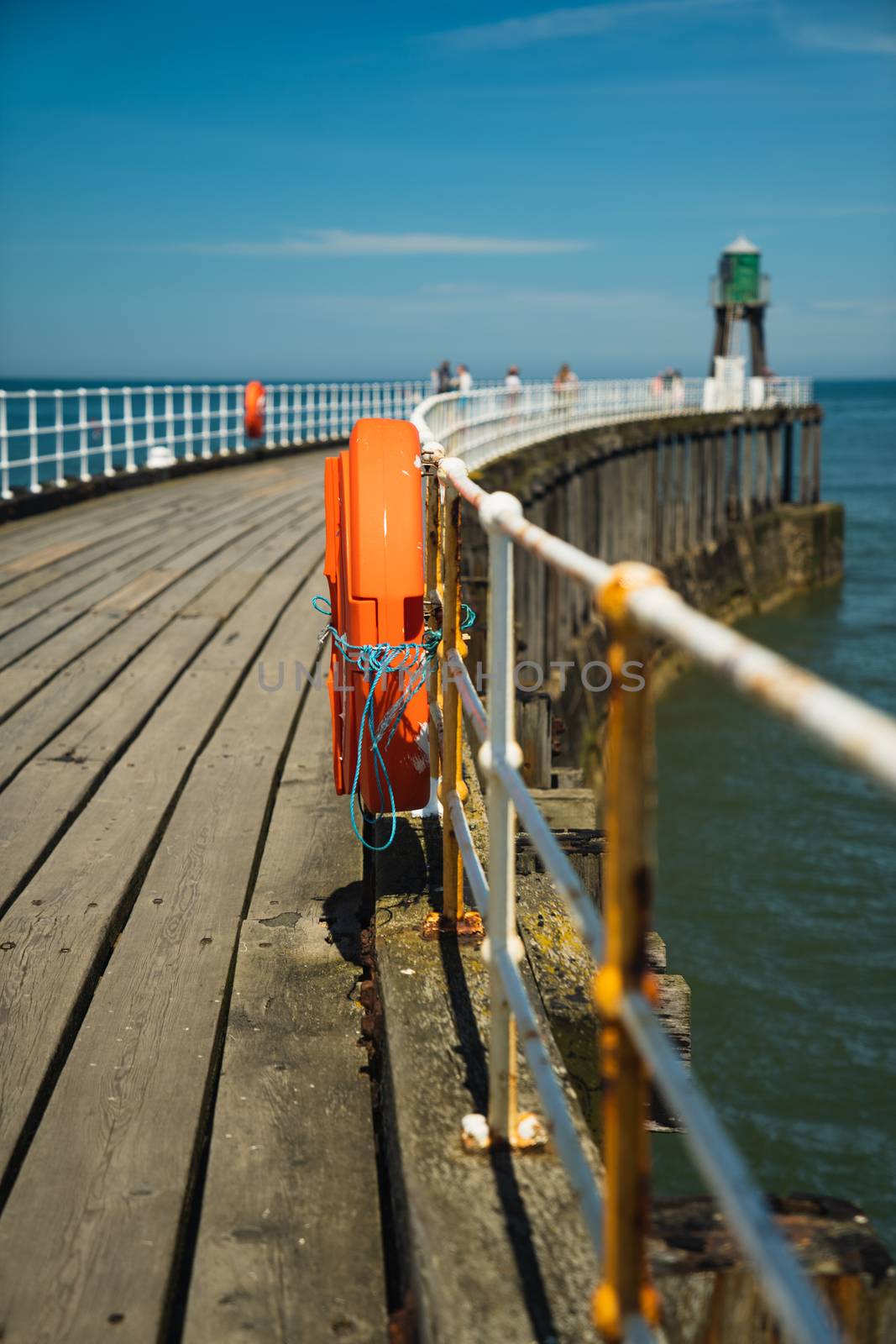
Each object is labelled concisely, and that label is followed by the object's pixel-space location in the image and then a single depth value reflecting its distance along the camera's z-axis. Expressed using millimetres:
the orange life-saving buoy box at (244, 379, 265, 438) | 20070
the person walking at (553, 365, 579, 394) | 32094
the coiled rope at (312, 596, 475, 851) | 3248
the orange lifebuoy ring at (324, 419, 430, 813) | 3234
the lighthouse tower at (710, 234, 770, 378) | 45062
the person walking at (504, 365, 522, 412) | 29375
